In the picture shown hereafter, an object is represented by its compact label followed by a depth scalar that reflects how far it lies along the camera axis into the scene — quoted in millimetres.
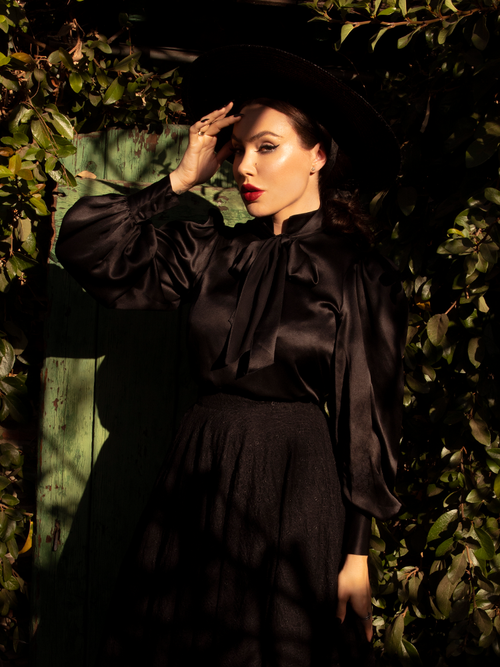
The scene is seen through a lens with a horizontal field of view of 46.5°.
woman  1345
